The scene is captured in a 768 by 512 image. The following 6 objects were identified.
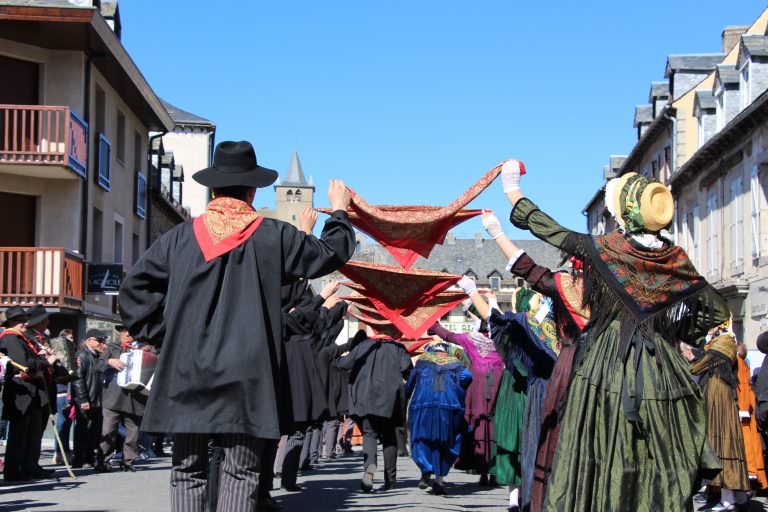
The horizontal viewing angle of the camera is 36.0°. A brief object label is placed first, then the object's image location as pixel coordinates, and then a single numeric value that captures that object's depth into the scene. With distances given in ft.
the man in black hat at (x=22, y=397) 42.63
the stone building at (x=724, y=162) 94.58
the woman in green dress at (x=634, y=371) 17.98
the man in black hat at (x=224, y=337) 18.01
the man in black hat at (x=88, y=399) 51.65
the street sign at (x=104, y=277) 83.76
